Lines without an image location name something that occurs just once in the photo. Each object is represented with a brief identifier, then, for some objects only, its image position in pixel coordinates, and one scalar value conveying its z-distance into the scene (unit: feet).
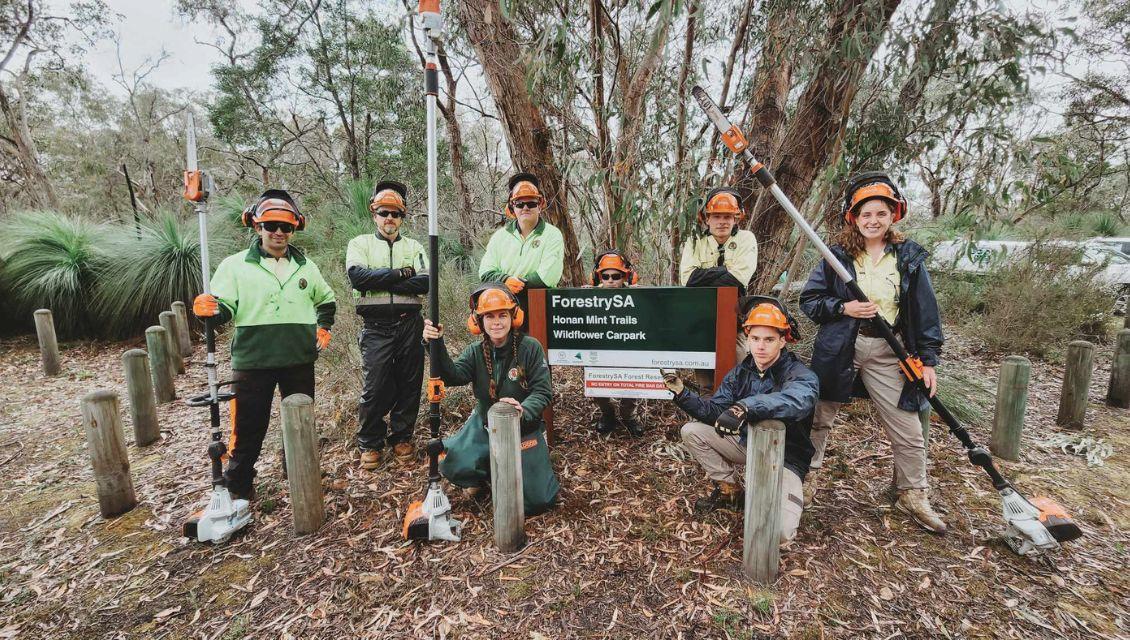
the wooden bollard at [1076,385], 13.78
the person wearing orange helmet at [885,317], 9.01
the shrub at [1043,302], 20.34
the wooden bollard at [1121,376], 15.75
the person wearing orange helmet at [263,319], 10.03
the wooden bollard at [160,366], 17.53
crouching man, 8.21
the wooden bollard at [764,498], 7.59
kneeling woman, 9.74
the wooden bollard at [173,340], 20.53
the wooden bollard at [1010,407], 11.93
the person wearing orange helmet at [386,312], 11.87
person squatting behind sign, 12.89
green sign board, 11.26
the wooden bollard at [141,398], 13.87
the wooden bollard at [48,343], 20.59
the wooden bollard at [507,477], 8.39
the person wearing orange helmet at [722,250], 11.43
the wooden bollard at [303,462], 9.17
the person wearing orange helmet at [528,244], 11.90
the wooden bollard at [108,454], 9.97
